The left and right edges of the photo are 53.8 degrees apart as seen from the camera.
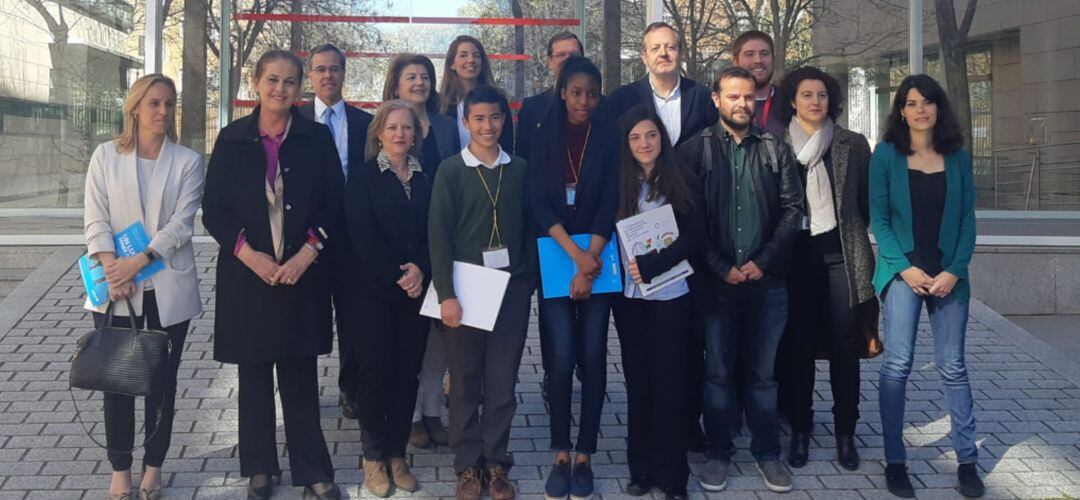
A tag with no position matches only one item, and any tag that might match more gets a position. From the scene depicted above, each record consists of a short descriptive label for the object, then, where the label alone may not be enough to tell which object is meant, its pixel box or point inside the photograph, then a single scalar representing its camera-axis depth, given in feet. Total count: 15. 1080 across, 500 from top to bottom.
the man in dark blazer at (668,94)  17.51
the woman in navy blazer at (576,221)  15.89
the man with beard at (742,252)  16.11
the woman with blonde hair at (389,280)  15.79
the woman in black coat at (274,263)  15.31
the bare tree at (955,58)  36.73
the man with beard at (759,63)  18.12
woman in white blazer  15.29
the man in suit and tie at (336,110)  18.21
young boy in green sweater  15.65
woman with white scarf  16.71
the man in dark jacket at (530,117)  17.44
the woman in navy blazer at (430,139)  18.19
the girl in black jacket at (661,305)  15.78
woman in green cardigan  16.07
